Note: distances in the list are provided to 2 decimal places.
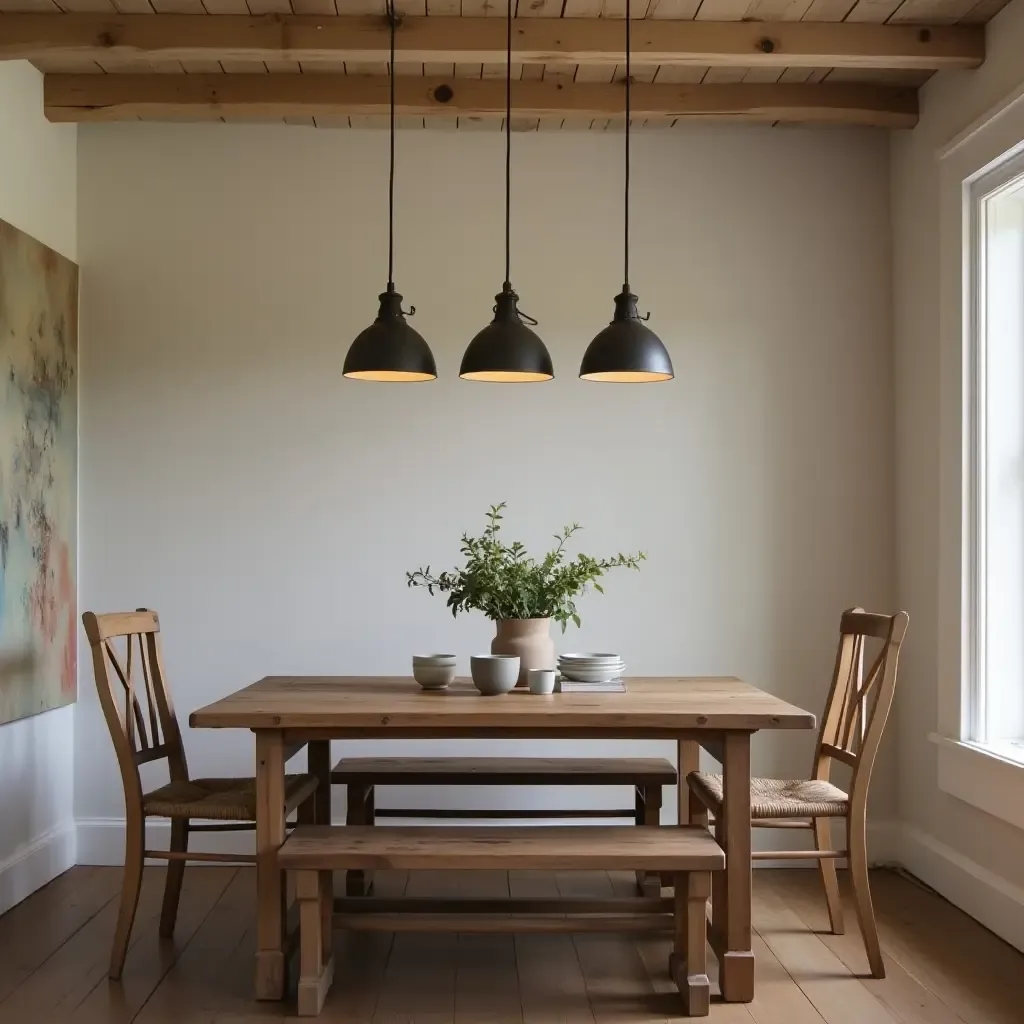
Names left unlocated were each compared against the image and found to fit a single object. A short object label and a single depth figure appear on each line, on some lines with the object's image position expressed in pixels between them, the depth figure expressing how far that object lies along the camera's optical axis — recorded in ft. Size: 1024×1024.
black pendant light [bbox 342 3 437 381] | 10.65
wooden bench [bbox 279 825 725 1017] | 9.23
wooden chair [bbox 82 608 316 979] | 10.30
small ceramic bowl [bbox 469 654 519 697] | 10.52
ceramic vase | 11.13
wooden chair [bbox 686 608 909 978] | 10.28
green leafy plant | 11.10
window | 12.15
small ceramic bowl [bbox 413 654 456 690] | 10.96
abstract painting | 12.30
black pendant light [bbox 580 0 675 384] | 10.48
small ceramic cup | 10.57
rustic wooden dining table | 9.46
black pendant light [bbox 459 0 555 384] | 10.61
